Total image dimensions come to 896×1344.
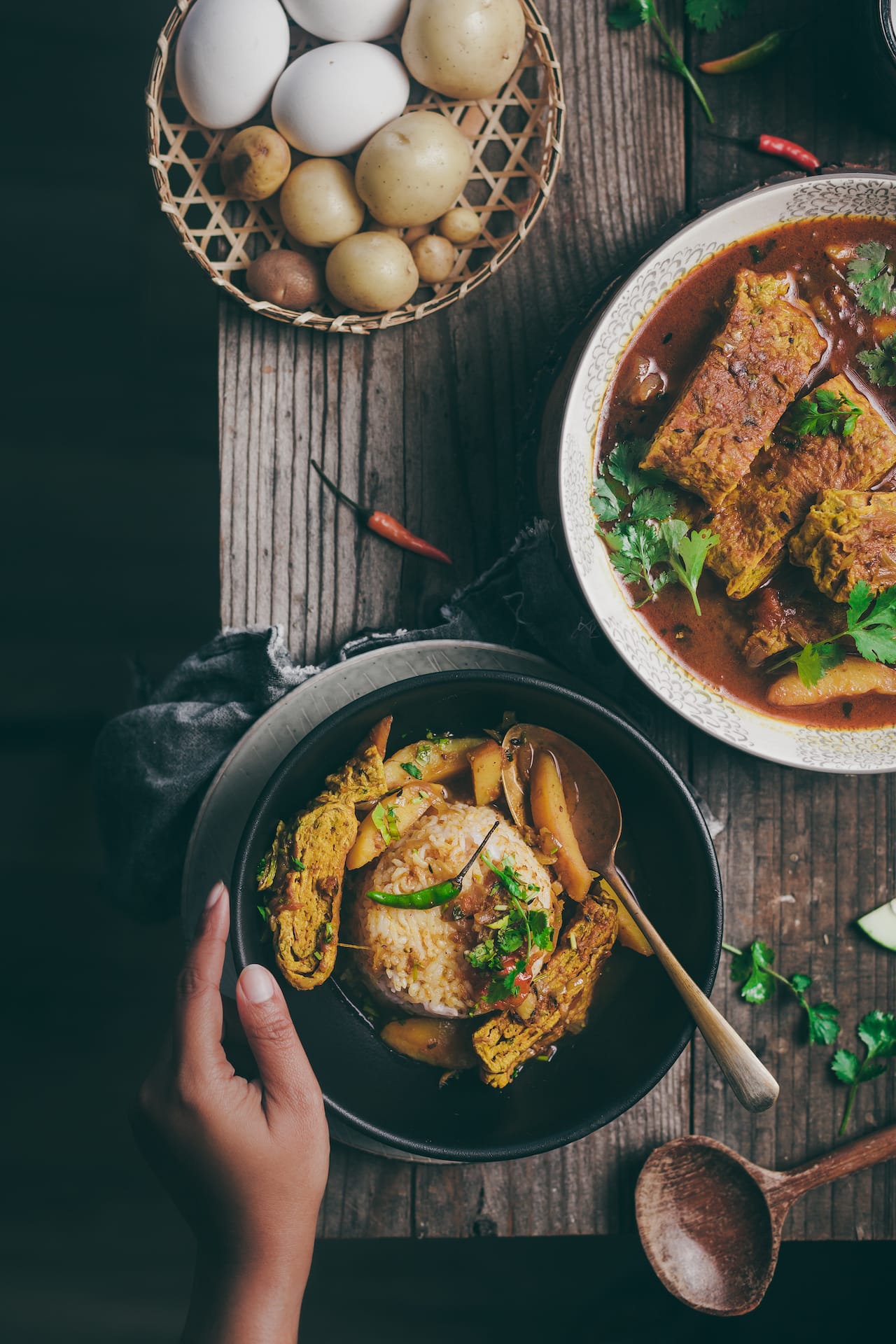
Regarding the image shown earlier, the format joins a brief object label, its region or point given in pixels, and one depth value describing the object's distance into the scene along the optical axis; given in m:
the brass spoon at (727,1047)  0.76
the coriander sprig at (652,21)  0.82
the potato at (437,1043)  0.79
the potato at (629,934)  0.79
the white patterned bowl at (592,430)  0.76
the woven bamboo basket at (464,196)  0.80
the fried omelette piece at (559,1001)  0.76
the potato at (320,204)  0.79
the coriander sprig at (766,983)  0.84
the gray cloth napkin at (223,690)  0.81
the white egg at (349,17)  0.78
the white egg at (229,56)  0.78
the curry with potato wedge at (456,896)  0.76
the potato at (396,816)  0.78
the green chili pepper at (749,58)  0.82
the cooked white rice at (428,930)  0.78
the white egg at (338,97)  0.78
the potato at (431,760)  0.79
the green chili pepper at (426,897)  0.77
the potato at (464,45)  0.77
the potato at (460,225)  0.81
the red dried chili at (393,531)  0.82
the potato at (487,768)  0.79
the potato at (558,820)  0.79
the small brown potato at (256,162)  0.79
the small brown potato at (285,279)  0.80
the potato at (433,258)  0.80
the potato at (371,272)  0.79
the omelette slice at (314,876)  0.75
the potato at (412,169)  0.78
